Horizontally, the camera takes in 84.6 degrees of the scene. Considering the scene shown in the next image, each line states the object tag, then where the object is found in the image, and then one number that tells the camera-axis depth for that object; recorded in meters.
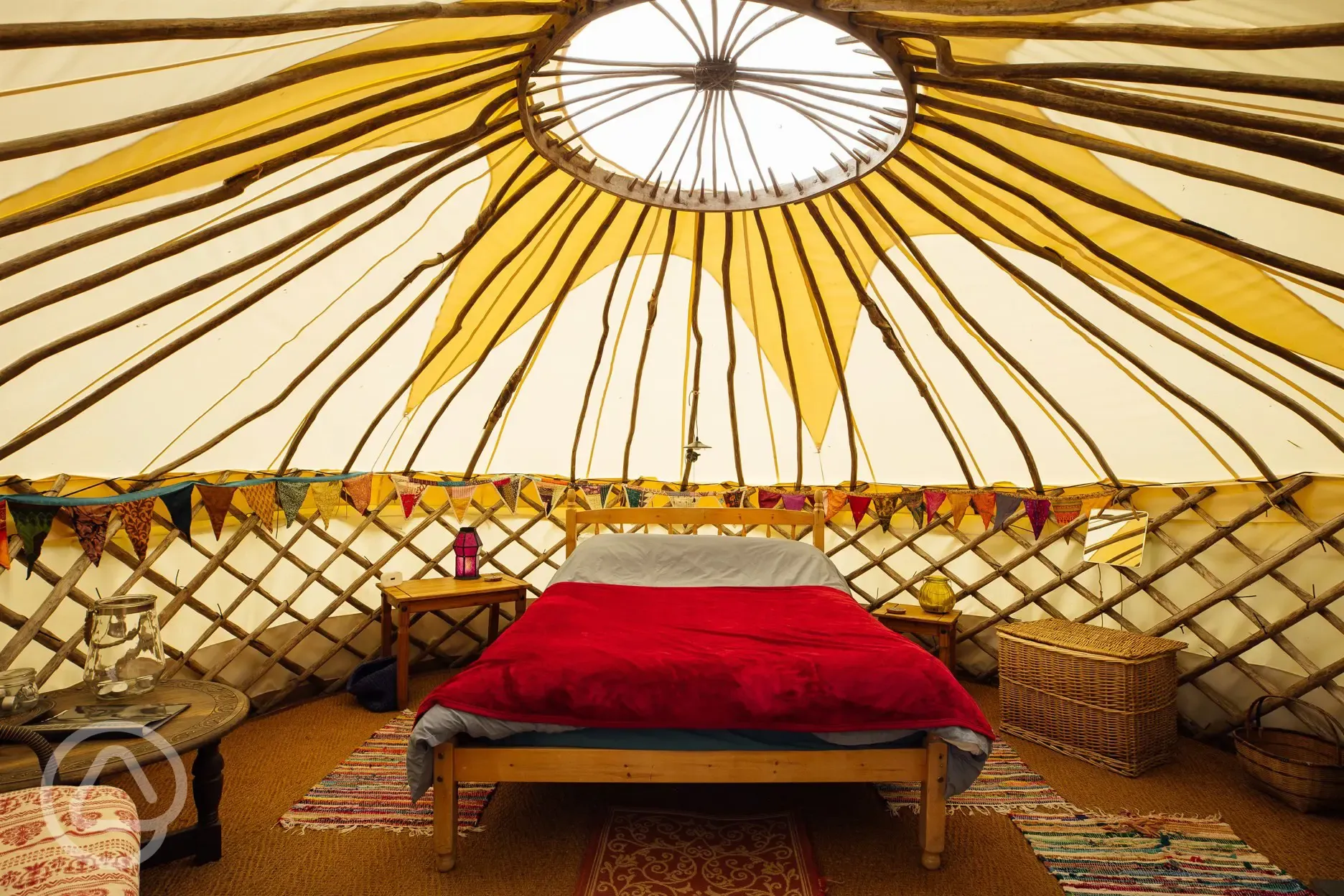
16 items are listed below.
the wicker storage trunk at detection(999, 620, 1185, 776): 2.54
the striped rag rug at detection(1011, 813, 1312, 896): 1.83
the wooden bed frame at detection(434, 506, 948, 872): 1.85
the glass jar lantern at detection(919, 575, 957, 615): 3.40
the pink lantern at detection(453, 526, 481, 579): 3.49
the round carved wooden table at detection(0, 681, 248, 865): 1.42
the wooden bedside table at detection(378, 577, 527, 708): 3.05
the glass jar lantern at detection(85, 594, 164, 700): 1.69
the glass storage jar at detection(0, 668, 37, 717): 1.60
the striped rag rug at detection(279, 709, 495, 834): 2.09
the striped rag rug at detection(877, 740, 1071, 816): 2.26
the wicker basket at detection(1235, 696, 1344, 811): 2.21
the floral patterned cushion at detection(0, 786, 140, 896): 1.06
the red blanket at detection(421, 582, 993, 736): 1.86
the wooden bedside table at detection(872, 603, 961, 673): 3.28
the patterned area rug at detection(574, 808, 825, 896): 1.80
